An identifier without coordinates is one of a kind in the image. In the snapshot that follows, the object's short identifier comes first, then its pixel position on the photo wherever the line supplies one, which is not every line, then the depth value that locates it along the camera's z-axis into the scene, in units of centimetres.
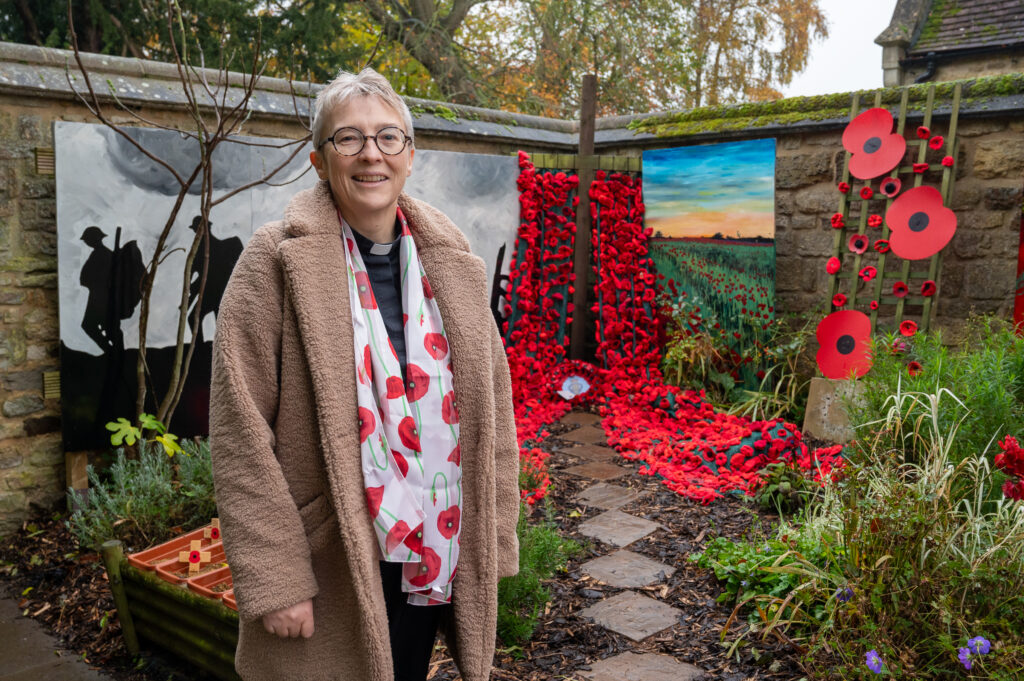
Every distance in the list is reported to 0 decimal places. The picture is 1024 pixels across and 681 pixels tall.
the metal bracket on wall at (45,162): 381
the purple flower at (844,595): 255
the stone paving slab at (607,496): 436
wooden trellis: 492
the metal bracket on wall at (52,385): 394
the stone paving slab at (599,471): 479
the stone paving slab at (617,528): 388
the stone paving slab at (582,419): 589
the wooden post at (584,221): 641
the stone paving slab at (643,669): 268
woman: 143
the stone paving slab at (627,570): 341
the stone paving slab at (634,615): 301
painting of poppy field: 578
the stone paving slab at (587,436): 548
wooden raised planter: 254
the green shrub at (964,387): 323
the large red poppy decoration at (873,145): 510
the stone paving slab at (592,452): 514
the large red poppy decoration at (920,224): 493
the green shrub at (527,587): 287
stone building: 1123
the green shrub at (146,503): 343
